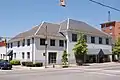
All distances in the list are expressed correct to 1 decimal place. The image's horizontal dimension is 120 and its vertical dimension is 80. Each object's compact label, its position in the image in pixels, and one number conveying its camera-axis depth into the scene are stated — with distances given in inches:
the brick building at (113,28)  1434.3
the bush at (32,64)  789.0
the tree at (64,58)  820.6
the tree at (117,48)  1128.8
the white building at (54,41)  863.4
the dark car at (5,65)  667.1
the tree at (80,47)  889.6
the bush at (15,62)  888.1
